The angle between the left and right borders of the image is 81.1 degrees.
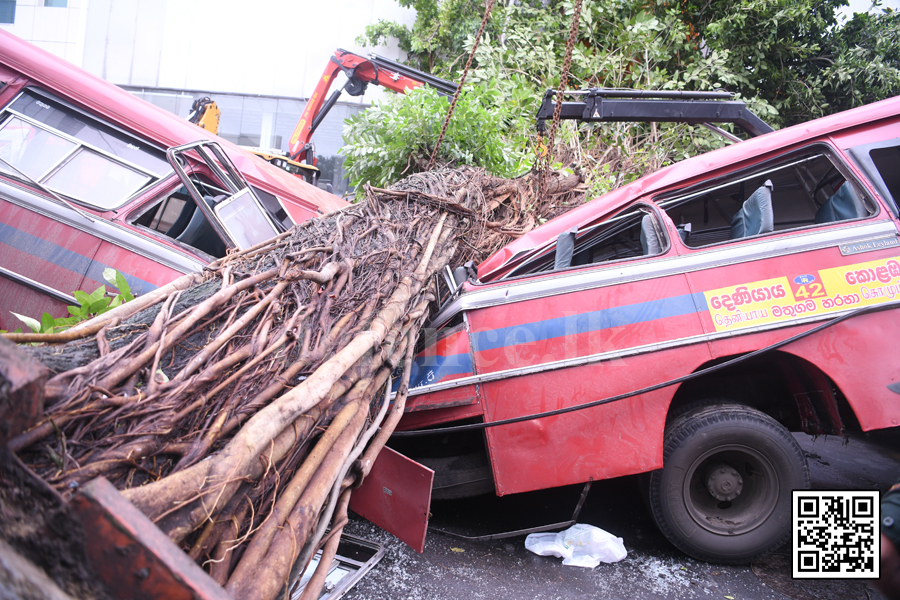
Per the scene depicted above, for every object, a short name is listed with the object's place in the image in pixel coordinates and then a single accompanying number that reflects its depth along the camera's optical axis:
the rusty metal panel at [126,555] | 1.07
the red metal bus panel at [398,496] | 2.67
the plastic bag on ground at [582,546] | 3.09
